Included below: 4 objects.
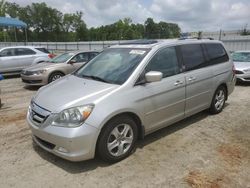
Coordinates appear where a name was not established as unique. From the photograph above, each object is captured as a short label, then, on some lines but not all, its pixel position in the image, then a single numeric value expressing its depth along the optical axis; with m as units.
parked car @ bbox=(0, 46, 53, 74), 8.92
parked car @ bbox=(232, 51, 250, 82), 7.05
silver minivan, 2.56
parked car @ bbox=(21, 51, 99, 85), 6.83
